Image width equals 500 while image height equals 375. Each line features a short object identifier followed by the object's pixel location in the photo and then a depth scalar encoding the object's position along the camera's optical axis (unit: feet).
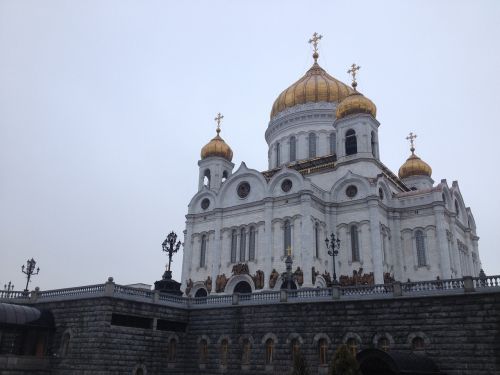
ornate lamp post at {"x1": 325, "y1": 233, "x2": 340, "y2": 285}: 91.84
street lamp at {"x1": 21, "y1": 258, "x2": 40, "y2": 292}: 118.93
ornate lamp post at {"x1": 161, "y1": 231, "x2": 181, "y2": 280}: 106.52
